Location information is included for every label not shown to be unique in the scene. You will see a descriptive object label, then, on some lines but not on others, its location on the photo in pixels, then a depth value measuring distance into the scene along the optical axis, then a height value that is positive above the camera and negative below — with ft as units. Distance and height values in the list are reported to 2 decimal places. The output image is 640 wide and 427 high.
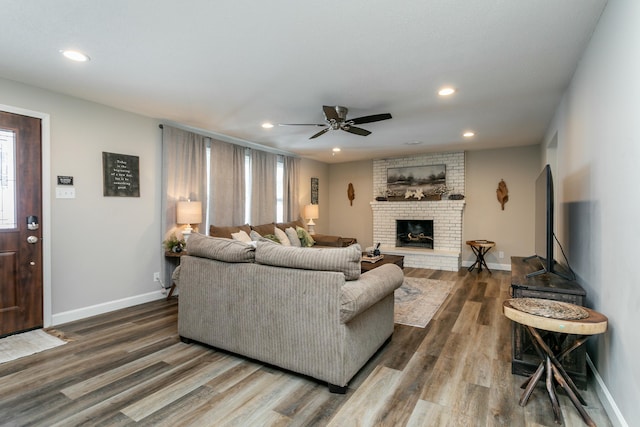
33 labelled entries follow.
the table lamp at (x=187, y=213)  14.05 -0.16
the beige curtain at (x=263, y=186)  18.81 +1.42
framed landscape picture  21.90 +2.17
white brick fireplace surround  20.83 -0.53
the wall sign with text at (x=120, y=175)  12.03 +1.34
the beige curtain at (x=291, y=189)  21.39 +1.43
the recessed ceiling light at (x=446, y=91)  10.23 +3.87
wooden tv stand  6.82 -2.83
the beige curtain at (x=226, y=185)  16.40 +1.32
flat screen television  8.01 -0.33
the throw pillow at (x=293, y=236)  18.90 -1.58
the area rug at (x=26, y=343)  8.57 -3.88
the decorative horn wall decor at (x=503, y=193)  20.11 +1.10
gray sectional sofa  6.81 -2.24
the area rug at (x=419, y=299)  11.43 -3.82
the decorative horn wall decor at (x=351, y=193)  25.68 +1.36
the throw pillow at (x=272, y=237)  17.60 -1.50
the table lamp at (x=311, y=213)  22.41 -0.22
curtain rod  14.73 +3.79
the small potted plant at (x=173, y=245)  13.65 -1.52
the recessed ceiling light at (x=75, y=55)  7.87 +3.86
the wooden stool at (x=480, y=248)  19.49 -2.41
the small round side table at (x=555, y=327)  5.63 -2.06
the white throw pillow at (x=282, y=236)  17.97 -1.51
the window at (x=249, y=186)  16.22 +1.49
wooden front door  9.75 -0.45
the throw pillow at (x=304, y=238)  19.53 -1.72
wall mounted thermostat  10.80 +0.99
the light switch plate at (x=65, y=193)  10.78 +0.56
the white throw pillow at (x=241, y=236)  15.48 -1.28
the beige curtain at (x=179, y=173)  14.01 +1.69
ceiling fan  11.00 +3.28
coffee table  12.62 -2.26
